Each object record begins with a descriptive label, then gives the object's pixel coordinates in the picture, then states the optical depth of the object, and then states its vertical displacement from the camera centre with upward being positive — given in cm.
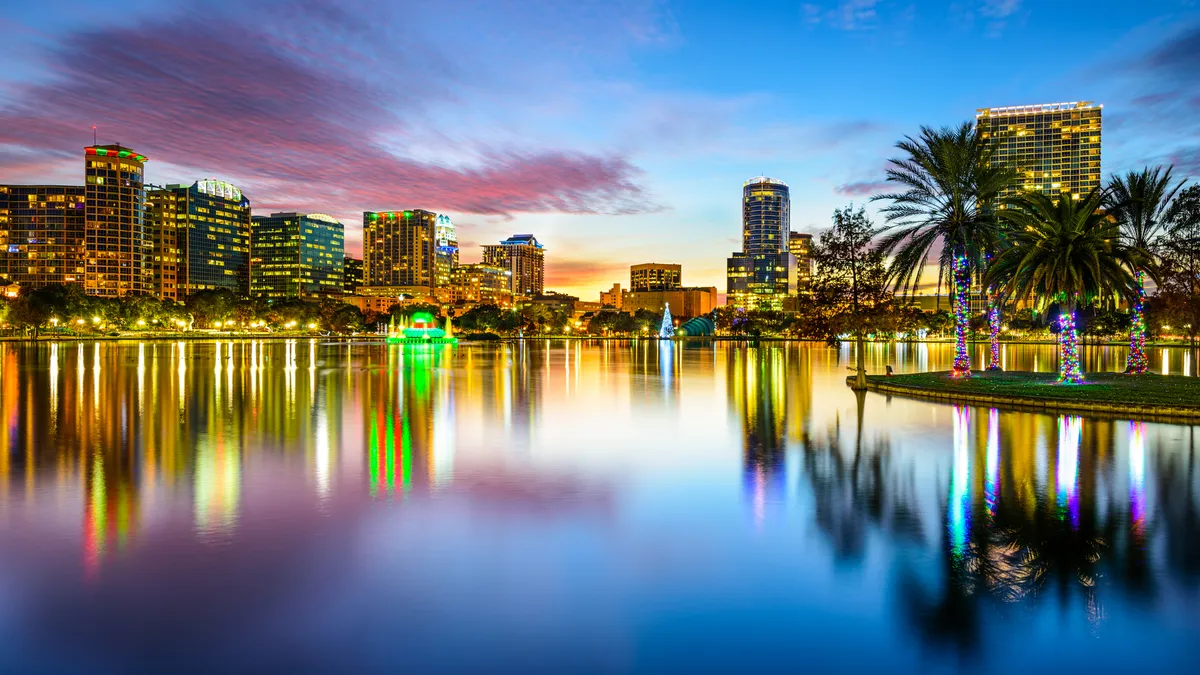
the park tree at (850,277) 4006 +320
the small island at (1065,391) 2423 -200
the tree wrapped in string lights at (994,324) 3762 +67
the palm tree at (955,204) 3597 +643
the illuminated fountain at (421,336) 15712 +72
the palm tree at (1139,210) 3678 +630
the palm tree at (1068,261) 2994 +304
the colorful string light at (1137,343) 3641 -32
